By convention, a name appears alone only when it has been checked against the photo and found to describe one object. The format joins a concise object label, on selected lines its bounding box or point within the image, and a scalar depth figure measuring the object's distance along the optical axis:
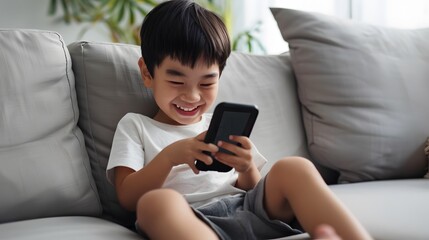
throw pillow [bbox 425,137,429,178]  1.63
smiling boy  1.01
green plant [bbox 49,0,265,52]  3.06
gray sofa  1.22
